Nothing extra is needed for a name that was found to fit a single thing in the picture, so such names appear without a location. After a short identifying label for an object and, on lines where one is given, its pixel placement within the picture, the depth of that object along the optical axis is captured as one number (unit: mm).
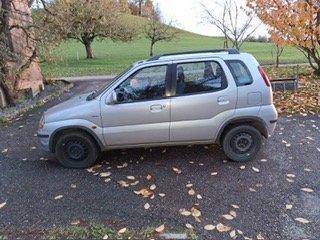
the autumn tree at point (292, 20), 7569
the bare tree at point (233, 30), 10092
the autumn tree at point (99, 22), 16645
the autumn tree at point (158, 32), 22145
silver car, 3594
